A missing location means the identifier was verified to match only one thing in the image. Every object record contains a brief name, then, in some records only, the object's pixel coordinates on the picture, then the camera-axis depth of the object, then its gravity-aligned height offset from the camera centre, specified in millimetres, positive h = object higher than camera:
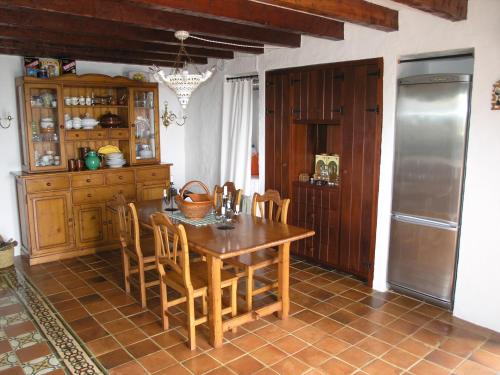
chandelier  3389 +409
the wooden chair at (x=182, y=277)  2785 -1027
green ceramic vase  4938 -342
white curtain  5160 -4
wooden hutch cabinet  4547 -413
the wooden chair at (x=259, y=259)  3240 -992
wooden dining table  2797 -746
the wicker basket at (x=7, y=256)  4434 -1302
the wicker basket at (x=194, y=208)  3412 -610
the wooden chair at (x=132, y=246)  3473 -994
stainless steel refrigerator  3262 -401
